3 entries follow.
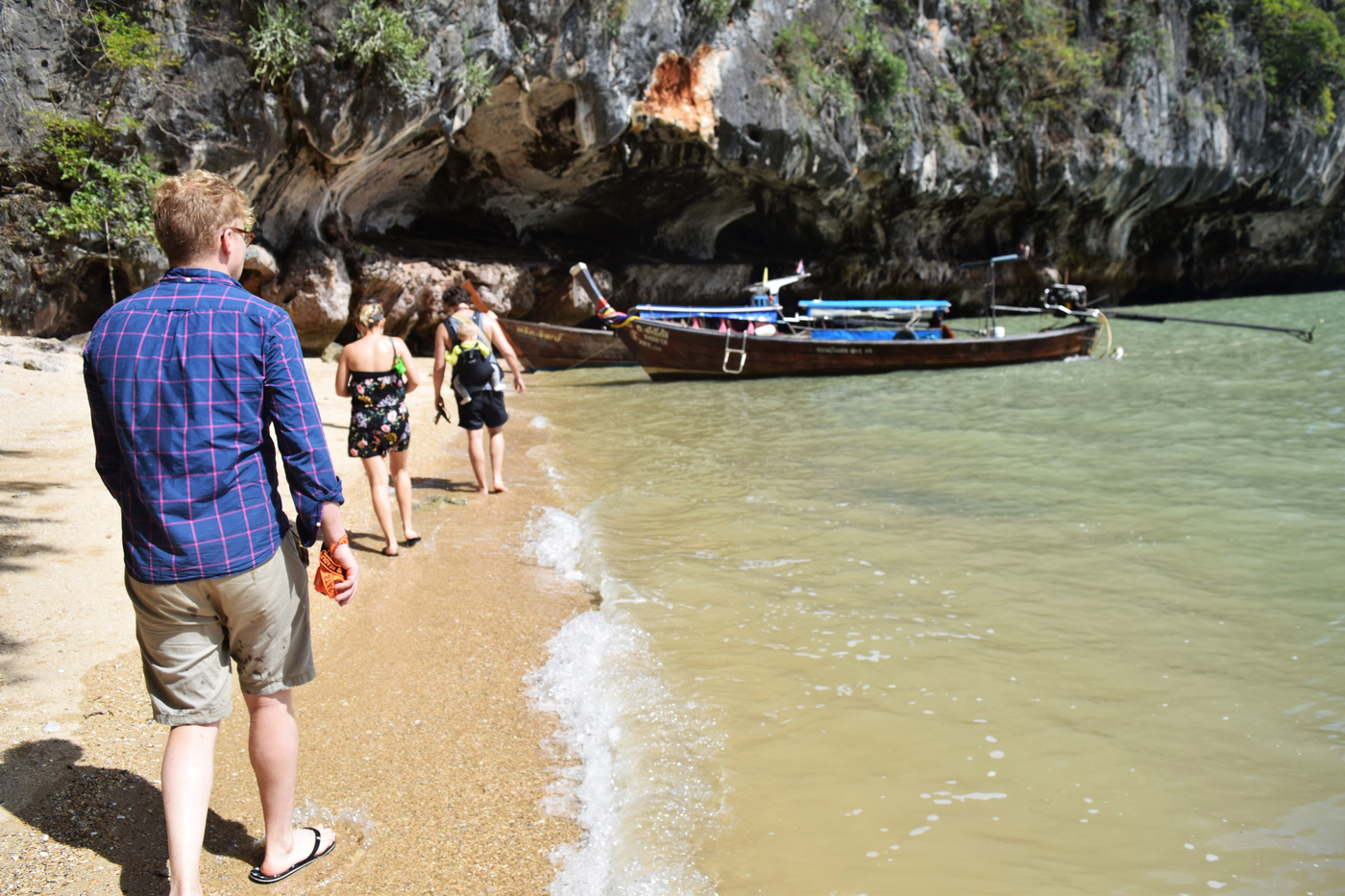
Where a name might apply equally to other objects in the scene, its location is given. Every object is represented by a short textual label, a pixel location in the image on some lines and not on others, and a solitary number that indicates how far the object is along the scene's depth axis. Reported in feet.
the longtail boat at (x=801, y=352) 45.62
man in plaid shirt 6.14
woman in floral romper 16.62
